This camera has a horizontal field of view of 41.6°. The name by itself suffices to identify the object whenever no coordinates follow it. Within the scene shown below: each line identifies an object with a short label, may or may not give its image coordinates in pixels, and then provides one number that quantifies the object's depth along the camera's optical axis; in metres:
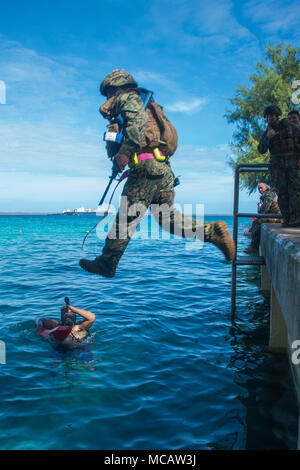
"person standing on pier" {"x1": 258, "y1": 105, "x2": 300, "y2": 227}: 6.10
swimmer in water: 6.37
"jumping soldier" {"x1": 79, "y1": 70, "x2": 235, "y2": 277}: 4.62
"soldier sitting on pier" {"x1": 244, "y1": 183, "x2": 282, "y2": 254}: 9.52
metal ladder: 6.75
